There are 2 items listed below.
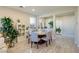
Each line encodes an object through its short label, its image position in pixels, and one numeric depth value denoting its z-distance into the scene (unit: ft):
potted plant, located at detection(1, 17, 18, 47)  7.52
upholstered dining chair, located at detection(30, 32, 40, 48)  8.15
